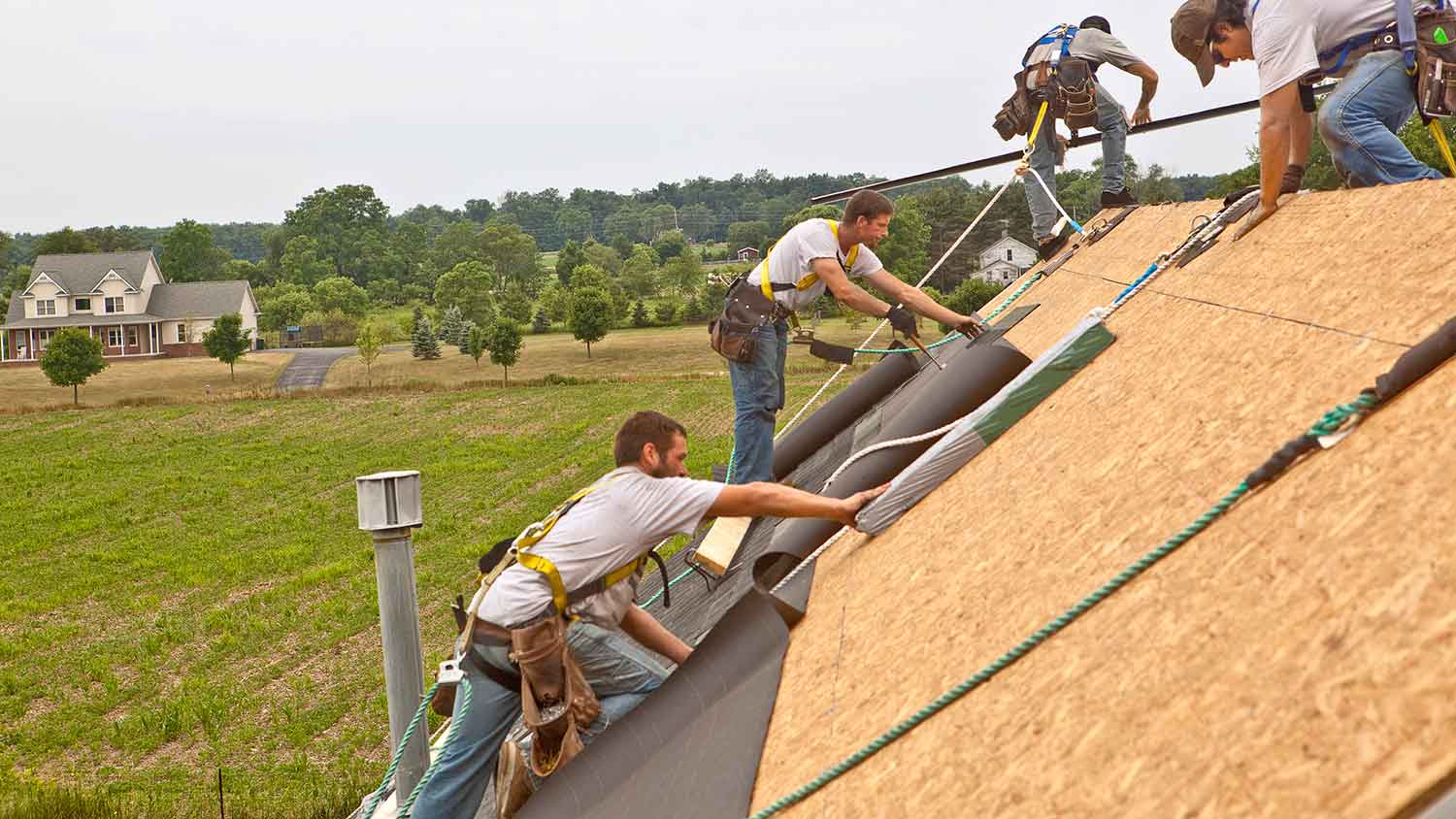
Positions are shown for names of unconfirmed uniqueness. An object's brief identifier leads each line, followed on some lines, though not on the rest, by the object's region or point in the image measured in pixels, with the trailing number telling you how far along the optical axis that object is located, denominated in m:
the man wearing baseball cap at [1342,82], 4.73
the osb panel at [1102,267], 6.93
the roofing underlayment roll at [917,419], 4.89
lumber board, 6.52
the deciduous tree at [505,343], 52.12
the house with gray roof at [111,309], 74.06
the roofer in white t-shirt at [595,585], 4.16
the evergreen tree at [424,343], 63.09
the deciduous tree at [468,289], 82.62
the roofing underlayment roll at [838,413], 8.55
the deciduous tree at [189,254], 114.62
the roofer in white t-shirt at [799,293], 6.35
